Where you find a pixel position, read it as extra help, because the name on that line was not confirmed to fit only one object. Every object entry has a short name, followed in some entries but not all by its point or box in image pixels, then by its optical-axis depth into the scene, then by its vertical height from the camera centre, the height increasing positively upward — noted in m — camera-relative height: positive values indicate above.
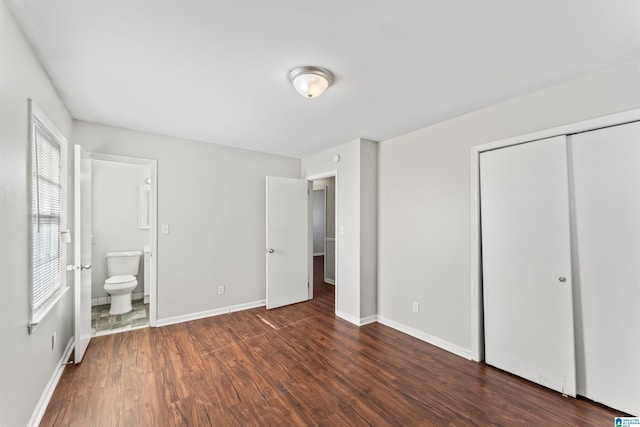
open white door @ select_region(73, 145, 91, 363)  2.40 -0.28
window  1.82 +0.05
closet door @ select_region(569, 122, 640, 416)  1.84 -0.35
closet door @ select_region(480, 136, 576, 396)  2.12 -0.40
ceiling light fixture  1.94 +1.01
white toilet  3.68 -0.84
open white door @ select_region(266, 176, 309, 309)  4.14 -0.37
